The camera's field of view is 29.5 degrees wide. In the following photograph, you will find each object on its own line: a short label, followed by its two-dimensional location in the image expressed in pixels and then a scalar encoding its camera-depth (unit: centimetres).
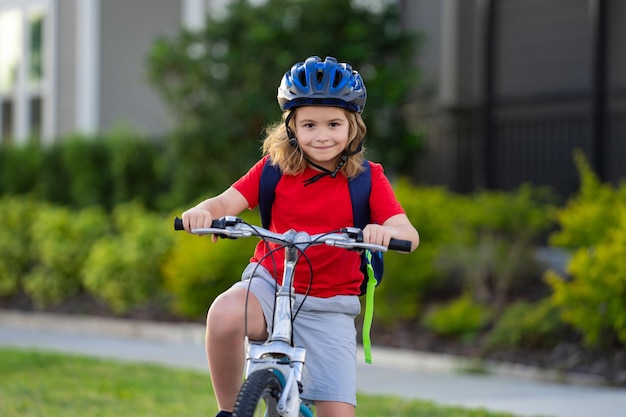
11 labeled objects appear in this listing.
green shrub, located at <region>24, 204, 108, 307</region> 1509
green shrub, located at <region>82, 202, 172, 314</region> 1397
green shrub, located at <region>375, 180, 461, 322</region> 1151
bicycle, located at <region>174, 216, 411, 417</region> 404
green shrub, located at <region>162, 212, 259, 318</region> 1288
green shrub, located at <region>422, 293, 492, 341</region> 1080
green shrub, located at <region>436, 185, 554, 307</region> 1151
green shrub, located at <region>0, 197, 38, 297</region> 1588
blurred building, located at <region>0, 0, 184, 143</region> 1886
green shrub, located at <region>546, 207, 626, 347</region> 916
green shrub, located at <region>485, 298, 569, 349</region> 998
